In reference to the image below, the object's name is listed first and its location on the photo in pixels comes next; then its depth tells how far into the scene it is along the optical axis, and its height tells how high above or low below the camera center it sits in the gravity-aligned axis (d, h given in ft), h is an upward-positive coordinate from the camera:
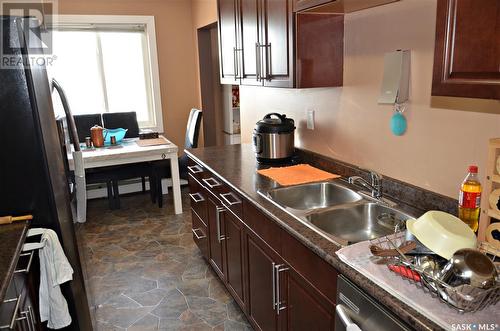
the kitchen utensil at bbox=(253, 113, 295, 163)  7.97 -1.13
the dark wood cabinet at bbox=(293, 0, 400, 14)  5.49 +1.18
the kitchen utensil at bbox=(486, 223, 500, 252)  3.94 -1.63
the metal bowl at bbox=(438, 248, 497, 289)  3.13 -1.59
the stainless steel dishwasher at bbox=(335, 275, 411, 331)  3.47 -2.21
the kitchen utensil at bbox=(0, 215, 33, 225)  5.11 -1.69
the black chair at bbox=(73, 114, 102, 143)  14.58 -1.17
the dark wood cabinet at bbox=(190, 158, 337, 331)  4.64 -2.75
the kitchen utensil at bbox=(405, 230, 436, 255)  3.81 -1.69
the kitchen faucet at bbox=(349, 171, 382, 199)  5.90 -1.59
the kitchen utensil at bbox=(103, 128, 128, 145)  13.74 -1.56
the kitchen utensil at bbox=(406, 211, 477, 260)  3.55 -1.47
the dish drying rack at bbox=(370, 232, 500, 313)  3.08 -1.77
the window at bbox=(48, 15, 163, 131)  14.69 +1.03
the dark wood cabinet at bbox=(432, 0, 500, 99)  3.14 +0.25
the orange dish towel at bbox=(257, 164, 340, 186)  6.90 -1.70
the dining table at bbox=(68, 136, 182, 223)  12.11 -2.07
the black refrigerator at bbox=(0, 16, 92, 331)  5.08 -0.66
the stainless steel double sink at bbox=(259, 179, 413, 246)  5.32 -1.90
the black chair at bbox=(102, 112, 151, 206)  13.91 -2.73
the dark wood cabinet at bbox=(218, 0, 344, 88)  6.59 +0.71
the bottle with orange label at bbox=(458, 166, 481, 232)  4.28 -1.36
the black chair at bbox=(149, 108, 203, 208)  14.17 -2.86
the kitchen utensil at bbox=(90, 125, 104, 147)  13.03 -1.50
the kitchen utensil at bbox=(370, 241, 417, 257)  3.87 -1.72
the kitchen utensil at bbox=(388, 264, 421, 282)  3.56 -1.81
